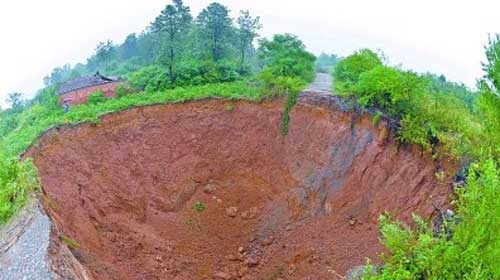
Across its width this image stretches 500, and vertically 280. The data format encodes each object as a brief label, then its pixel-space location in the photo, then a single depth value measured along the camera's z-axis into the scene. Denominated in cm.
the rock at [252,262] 1892
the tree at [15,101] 4909
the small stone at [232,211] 2094
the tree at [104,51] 4859
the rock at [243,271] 1856
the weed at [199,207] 2114
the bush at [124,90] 2838
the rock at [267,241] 1947
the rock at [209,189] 2195
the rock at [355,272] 1319
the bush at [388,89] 1817
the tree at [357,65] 2209
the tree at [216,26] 3044
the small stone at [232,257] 1923
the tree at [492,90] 1139
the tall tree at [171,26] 2806
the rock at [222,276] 1843
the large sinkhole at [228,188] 1733
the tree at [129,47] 6047
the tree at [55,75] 7338
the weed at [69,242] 1403
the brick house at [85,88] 2973
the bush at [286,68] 2284
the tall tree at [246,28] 3089
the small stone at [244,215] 2077
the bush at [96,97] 2738
